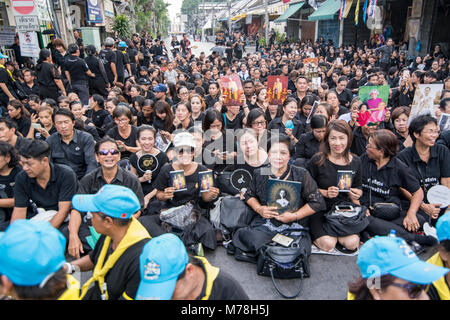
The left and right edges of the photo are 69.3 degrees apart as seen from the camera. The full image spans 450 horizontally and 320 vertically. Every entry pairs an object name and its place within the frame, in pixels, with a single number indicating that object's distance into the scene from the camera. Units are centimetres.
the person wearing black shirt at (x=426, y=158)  380
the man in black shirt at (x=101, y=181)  348
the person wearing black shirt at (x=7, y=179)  362
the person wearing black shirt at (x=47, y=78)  758
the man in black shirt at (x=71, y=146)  437
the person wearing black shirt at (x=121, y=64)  987
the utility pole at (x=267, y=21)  2237
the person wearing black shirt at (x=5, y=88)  713
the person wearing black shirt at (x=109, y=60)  948
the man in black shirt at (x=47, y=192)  344
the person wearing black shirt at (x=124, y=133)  498
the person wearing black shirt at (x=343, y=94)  794
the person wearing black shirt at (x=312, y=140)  459
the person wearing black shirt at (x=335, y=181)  368
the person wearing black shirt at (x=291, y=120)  549
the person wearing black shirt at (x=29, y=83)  842
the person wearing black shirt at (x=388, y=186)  369
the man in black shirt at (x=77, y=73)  804
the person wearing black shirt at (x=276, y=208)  350
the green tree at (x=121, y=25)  1869
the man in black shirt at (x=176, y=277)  175
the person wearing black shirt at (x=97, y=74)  876
